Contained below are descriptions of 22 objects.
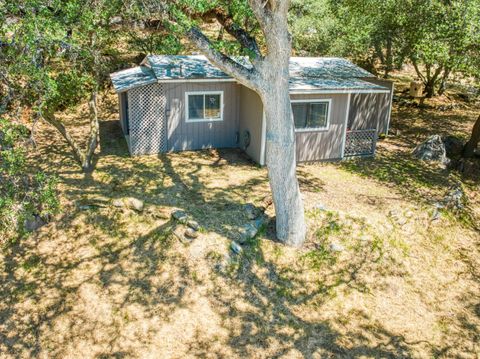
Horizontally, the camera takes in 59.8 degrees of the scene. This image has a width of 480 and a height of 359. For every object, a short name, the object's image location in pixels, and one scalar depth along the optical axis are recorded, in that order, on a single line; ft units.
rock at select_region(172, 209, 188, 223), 31.73
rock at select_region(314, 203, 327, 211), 34.83
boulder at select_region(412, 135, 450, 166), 50.62
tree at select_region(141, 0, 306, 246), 25.59
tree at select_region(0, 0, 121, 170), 21.83
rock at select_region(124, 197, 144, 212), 33.06
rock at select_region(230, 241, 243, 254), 30.17
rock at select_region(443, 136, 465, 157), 53.98
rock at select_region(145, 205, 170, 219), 32.60
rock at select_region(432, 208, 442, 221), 36.74
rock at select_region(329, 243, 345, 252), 31.91
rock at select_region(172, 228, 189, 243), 30.42
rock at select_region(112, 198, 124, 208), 33.35
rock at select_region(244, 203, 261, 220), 33.76
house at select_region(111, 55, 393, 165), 44.65
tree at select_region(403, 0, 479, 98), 39.04
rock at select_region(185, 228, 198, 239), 30.58
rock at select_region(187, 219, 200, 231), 31.15
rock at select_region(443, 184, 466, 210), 38.65
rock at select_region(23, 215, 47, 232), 31.49
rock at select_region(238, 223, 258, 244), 31.40
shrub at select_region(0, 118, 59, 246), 21.25
